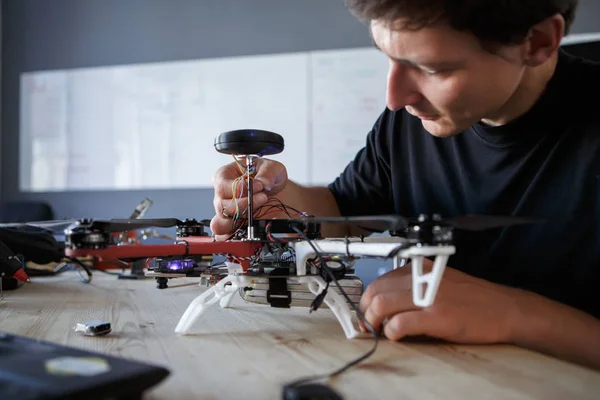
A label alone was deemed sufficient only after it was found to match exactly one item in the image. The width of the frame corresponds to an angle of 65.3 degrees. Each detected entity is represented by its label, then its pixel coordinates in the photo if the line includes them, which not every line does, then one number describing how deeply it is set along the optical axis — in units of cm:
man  59
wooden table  43
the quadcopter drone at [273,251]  51
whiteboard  292
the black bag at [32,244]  61
